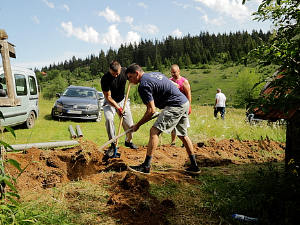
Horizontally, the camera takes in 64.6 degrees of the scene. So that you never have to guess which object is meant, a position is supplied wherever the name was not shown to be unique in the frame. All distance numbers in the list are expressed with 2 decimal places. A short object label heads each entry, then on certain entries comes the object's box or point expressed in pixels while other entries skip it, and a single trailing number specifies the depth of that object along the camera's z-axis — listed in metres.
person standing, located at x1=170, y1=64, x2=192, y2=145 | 6.03
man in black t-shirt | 5.32
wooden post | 3.58
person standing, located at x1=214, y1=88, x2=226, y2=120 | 13.34
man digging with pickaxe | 3.96
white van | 7.55
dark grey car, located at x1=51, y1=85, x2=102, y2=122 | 10.84
